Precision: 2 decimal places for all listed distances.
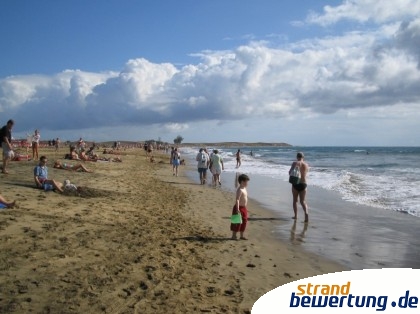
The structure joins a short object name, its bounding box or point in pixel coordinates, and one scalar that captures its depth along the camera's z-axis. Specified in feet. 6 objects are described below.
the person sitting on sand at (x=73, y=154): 77.56
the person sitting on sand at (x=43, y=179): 34.47
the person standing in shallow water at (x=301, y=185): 32.04
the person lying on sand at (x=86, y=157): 79.40
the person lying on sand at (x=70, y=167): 55.77
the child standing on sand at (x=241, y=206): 23.82
